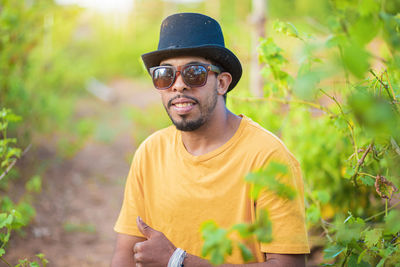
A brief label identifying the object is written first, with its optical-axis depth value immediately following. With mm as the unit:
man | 1208
